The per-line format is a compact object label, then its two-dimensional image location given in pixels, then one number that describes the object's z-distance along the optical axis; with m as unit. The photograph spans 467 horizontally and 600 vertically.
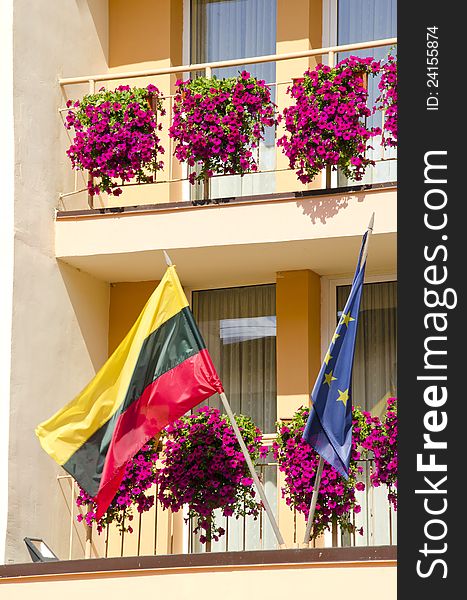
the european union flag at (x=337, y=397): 14.22
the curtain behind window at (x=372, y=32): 16.91
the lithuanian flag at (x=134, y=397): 14.38
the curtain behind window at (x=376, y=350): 16.55
